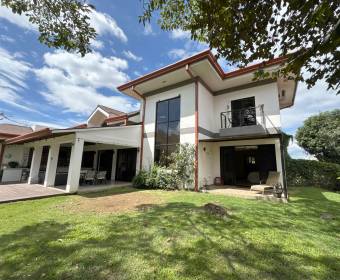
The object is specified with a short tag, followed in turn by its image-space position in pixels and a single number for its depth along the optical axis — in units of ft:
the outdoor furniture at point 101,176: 39.99
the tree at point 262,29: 12.59
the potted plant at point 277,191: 26.87
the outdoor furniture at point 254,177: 37.94
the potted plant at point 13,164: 49.30
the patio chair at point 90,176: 38.68
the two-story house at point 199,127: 34.12
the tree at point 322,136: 54.90
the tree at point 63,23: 14.30
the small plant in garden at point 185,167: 34.27
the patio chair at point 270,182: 28.24
